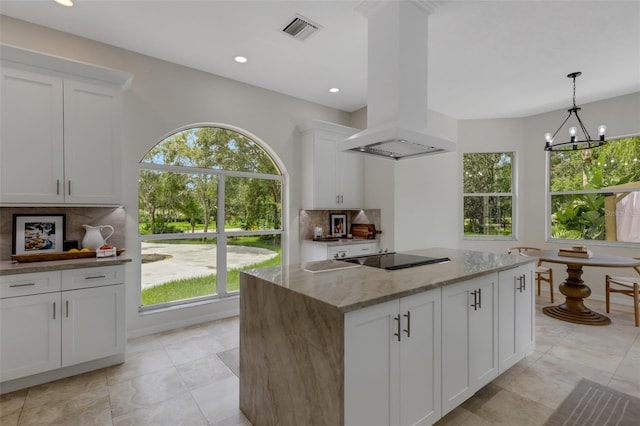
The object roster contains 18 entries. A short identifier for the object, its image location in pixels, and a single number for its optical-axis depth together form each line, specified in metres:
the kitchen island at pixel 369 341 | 1.44
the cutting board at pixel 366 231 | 4.74
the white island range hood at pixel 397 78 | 2.36
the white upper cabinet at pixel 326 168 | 4.38
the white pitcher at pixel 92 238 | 2.86
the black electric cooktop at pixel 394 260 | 2.31
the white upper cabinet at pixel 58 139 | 2.45
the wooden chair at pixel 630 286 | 3.55
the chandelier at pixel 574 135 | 3.38
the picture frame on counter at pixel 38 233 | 2.64
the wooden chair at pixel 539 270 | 4.38
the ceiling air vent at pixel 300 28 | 2.71
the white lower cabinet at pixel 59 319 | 2.27
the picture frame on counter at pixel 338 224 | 4.94
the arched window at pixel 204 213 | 3.55
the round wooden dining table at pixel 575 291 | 3.57
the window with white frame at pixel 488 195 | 5.54
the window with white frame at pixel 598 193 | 4.39
